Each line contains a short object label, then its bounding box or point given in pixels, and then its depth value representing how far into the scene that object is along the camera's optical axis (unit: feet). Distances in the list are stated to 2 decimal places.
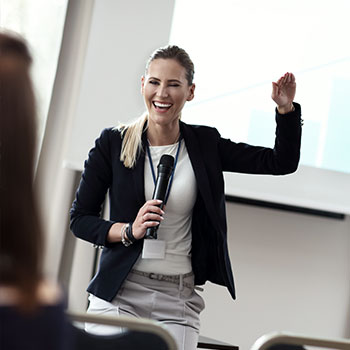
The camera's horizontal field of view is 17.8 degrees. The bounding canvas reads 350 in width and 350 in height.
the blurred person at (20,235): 4.53
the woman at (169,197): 9.21
